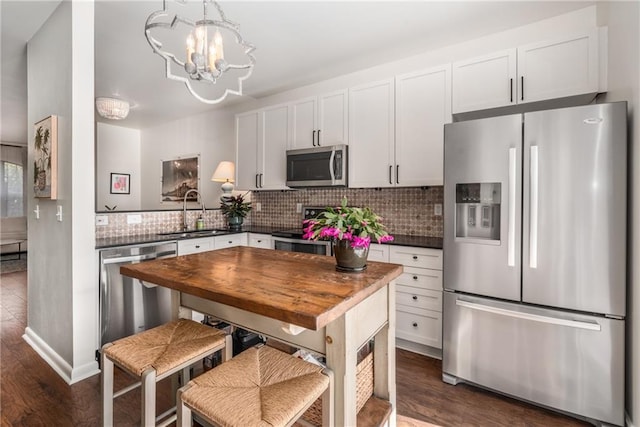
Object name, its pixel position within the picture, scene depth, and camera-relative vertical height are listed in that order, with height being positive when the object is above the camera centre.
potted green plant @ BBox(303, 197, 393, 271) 1.33 -0.09
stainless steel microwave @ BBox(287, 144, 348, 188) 3.15 +0.48
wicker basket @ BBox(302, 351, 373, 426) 1.50 -0.92
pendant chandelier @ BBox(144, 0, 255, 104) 1.42 +0.79
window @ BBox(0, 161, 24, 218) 6.75 +0.47
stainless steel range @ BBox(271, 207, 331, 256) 3.10 -0.34
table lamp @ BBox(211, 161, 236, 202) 4.06 +0.48
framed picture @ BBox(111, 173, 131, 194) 5.69 +0.53
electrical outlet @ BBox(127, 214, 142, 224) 2.97 -0.08
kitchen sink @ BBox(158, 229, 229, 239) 2.95 -0.24
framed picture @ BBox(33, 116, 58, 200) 2.20 +0.40
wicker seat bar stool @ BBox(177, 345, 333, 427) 0.94 -0.62
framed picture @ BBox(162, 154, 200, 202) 5.08 +0.58
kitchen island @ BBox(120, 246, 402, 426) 1.02 -0.31
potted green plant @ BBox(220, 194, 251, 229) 3.83 +0.00
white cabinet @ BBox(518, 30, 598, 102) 2.12 +1.05
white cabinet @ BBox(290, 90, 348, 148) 3.22 +1.01
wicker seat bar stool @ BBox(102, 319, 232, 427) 1.18 -0.60
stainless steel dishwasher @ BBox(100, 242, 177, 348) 2.30 -0.71
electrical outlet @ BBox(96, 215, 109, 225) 2.75 -0.08
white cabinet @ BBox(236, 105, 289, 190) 3.67 +0.79
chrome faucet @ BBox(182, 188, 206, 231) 3.51 -0.11
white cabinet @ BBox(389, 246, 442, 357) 2.45 -0.73
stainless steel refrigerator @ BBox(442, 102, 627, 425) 1.66 -0.27
